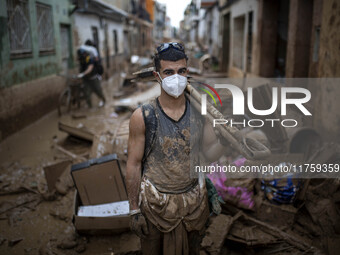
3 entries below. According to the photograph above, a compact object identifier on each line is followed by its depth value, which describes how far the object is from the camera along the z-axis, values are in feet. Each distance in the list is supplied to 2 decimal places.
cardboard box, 12.11
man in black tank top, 7.10
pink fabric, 11.70
